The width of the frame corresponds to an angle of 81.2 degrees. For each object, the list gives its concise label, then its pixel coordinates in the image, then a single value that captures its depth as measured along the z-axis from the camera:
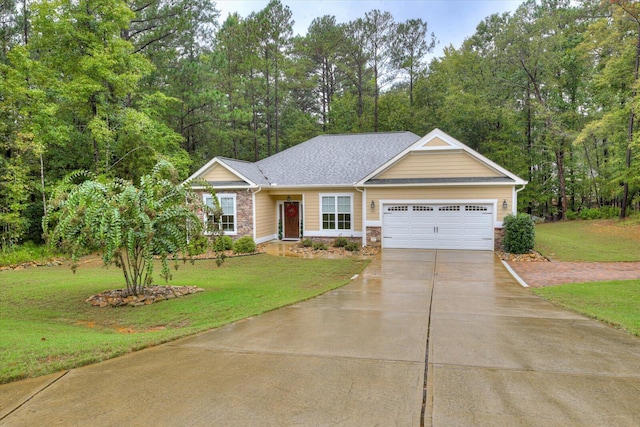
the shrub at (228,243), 15.23
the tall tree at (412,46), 31.12
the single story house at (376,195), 14.62
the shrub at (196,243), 8.28
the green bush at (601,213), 25.26
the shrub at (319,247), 15.30
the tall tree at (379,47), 30.39
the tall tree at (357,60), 30.69
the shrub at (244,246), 15.05
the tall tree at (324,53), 30.52
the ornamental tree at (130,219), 7.35
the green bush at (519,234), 13.35
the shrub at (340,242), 15.55
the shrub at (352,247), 14.80
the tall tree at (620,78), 20.59
